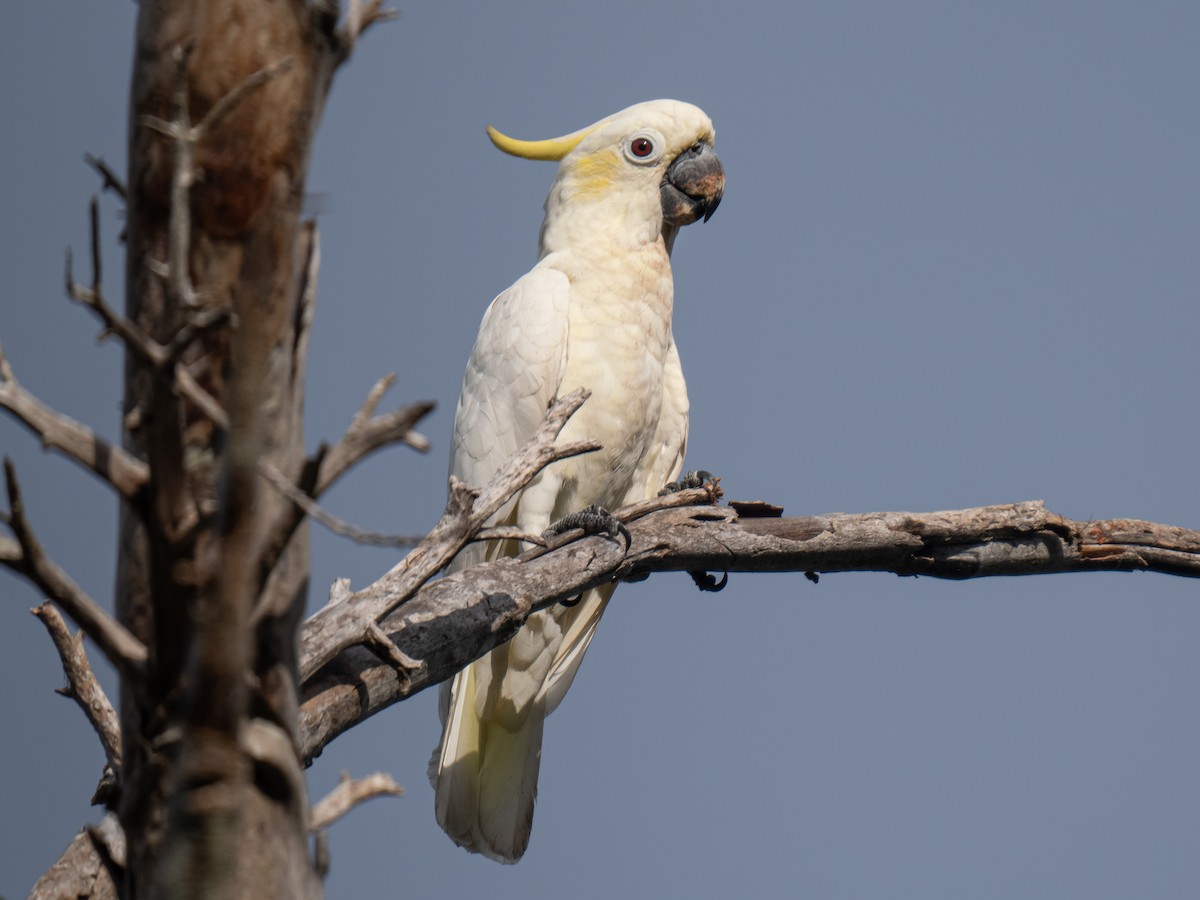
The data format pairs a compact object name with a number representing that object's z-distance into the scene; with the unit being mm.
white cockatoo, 11545
